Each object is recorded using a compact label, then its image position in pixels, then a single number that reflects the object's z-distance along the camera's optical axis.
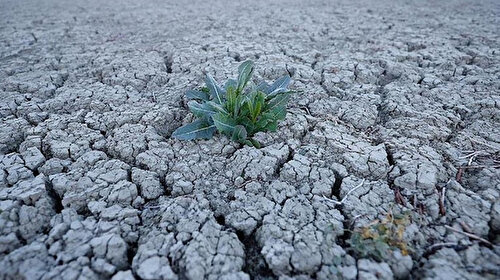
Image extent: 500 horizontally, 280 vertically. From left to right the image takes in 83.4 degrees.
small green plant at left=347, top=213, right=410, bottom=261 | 0.32
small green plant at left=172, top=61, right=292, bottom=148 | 0.44
